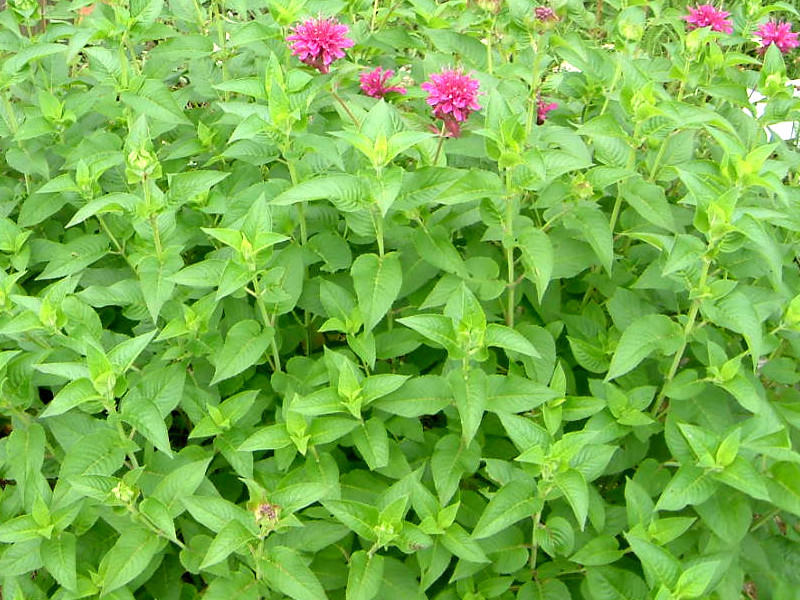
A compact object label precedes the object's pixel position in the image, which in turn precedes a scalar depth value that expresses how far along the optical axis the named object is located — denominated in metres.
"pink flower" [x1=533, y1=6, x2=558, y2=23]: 1.78
